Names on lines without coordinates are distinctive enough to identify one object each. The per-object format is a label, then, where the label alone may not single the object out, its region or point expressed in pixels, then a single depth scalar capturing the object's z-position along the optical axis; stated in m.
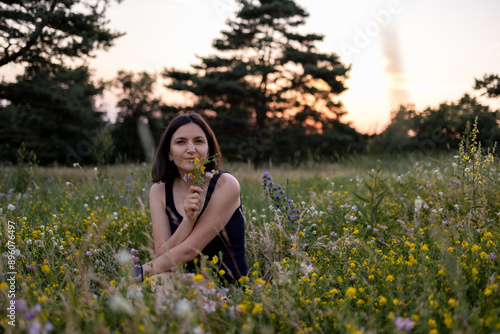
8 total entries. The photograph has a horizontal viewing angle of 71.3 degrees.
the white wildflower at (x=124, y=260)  1.62
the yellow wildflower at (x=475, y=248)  1.93
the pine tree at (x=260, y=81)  18.83
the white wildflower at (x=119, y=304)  1.20
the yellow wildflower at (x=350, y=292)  1.54
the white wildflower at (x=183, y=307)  1.35
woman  2.52
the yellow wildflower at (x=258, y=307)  1.52
